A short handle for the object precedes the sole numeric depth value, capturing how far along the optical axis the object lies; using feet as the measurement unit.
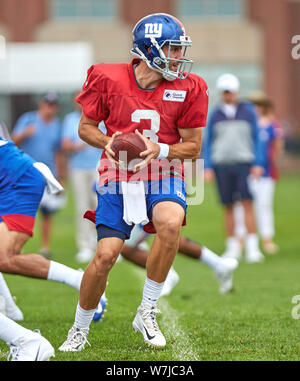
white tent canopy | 181.88
